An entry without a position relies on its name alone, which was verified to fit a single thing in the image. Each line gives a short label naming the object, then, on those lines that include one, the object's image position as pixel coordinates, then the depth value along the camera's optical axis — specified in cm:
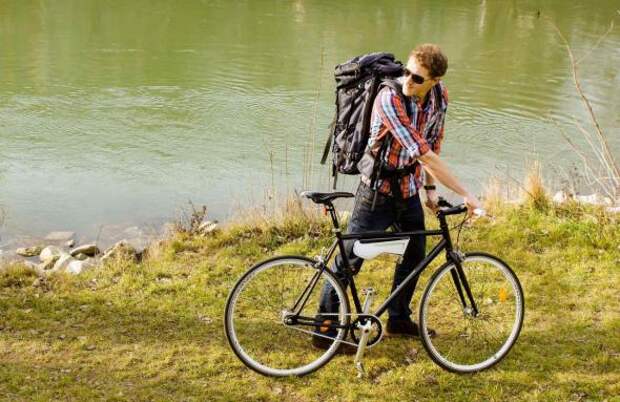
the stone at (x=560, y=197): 1202
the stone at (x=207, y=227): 1188
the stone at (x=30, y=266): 1023
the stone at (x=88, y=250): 1344
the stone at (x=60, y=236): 1470
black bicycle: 690
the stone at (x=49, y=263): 1266
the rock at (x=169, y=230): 1208
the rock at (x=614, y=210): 1105
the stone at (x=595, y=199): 1170
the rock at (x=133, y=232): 1480
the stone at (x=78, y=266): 1102
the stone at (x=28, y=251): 1366
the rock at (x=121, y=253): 1099
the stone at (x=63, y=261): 1214
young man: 631
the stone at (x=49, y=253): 1321
